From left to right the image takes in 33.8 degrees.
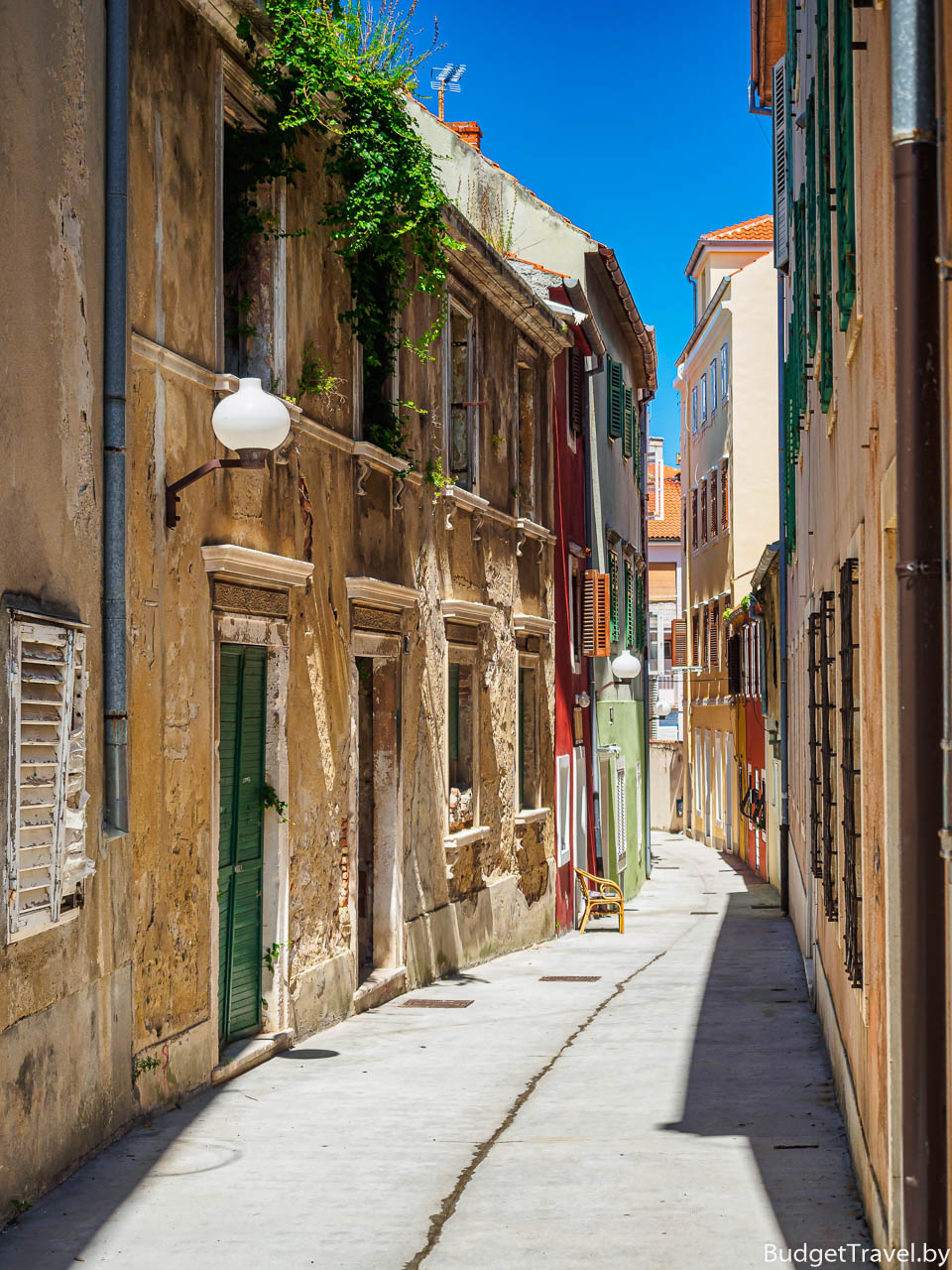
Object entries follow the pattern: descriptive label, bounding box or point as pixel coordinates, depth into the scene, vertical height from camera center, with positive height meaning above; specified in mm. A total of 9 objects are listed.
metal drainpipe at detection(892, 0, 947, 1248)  3654 +300
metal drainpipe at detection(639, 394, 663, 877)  31547 +1340
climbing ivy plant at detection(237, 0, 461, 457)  9773 +3885
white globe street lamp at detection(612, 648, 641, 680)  24359 +1050
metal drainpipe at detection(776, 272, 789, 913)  19344 +293
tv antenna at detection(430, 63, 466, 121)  17605 +7639
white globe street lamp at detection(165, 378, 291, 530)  7914 +1560
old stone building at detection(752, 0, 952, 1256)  3670 +450
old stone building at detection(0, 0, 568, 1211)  6453 +596
